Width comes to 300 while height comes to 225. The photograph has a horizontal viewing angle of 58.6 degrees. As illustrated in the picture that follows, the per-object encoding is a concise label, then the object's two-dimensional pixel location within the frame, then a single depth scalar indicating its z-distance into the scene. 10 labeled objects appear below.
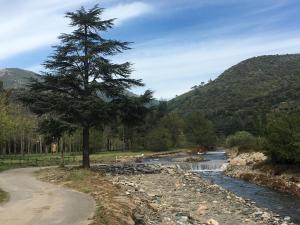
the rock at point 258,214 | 12.75
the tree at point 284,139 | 23.09
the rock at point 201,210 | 12.69
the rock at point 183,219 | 11.14
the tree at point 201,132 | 73.10
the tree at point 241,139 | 55.04
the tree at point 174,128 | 74.81
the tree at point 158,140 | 66.03
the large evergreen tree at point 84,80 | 22.08
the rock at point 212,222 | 11.30
